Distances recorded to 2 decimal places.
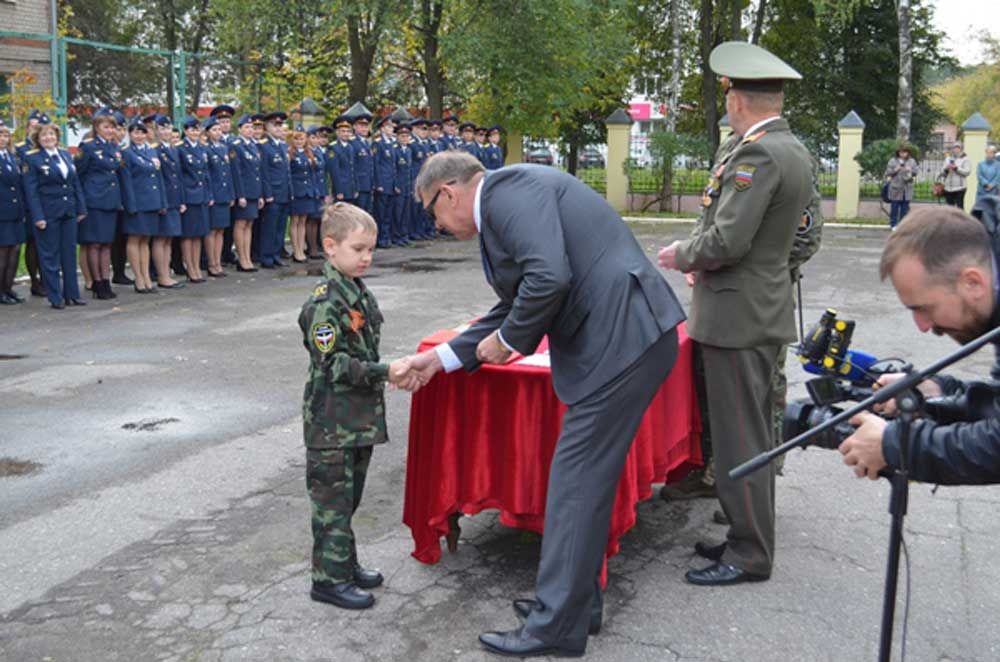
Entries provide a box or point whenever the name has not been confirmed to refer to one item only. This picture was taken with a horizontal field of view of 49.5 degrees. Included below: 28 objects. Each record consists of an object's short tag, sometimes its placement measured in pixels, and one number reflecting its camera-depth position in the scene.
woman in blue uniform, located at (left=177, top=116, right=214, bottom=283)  13.80
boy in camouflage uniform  4.02
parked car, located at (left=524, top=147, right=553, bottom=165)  34.48
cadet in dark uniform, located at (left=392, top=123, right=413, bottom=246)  18.91
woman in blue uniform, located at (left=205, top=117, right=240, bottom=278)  14.29
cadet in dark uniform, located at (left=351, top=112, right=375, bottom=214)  17.75
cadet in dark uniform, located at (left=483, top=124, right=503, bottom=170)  21.89
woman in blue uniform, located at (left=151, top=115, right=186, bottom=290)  13.38
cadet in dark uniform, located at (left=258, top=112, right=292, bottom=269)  15.53
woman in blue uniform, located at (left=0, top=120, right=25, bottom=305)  11.79
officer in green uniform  4.32
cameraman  2.54
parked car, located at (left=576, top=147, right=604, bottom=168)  39.23
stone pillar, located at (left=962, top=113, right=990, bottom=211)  26.08
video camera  2.85
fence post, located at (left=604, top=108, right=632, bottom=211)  27.62
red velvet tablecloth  4.32
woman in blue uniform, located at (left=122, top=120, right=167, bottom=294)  12.86
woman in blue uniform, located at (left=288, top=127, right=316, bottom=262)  16.22
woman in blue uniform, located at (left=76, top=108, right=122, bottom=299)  12.46
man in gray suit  3.63
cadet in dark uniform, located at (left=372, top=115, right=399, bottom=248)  18.39
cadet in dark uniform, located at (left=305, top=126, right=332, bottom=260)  16.61
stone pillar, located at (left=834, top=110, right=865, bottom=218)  26.45
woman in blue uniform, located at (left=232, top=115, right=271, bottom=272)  14.90
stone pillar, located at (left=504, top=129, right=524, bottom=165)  27.28
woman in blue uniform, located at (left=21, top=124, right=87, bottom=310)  11.75
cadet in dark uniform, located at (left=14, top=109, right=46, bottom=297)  11.96
